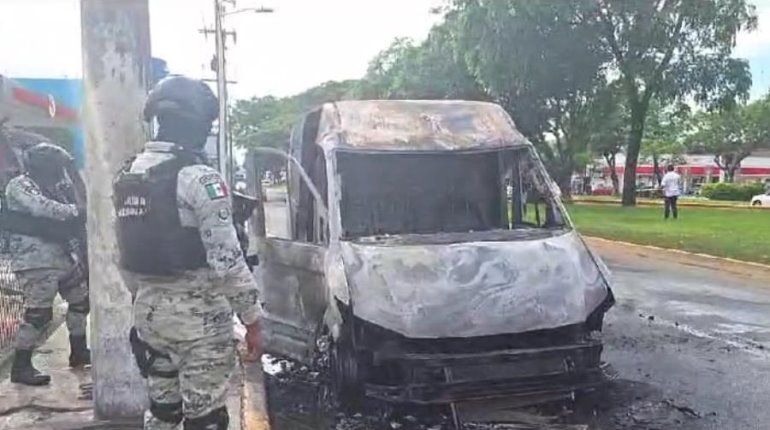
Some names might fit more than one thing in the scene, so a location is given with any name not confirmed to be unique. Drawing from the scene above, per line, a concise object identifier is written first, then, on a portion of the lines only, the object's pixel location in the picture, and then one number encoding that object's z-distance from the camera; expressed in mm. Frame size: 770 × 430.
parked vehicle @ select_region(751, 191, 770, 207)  42678
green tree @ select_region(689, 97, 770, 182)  69125
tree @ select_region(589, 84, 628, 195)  33875
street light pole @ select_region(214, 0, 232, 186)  37125
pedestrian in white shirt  23938
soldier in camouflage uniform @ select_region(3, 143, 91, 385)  5969
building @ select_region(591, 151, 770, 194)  86125
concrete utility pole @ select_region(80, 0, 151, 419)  4809
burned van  5535
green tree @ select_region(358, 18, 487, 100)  36750
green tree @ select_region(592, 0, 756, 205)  29297
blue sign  20172
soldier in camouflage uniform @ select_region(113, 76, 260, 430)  3676
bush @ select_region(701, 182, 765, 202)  50841
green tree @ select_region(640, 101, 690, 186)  69438
